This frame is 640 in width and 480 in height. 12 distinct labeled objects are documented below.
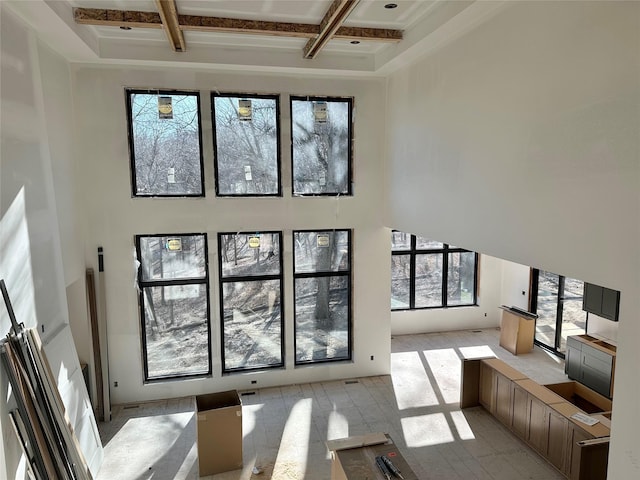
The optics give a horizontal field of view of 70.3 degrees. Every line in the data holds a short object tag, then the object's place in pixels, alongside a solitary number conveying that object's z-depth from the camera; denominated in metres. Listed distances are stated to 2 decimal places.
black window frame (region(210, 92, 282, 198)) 6.35
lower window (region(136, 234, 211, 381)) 6.46
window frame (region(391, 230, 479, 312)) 9.21
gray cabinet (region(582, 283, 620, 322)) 5.11
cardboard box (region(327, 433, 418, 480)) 3.81
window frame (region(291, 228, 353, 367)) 6.98
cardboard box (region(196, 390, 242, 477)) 4.83
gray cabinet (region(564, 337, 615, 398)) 6.52
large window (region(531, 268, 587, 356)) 7.88
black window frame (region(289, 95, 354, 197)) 6.63
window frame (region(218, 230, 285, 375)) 6.63
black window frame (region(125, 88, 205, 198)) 6.09
